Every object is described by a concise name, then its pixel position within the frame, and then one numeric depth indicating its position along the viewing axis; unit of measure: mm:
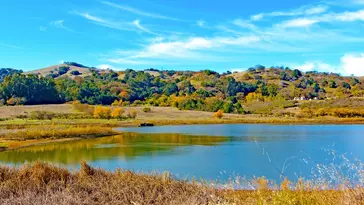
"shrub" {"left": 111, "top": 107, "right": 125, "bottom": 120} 88812
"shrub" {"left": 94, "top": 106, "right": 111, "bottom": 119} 87594
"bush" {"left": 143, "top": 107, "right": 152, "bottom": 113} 100094
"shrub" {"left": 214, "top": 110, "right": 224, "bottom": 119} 94375
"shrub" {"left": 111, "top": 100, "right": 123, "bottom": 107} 119075
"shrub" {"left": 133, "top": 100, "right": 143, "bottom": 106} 123188
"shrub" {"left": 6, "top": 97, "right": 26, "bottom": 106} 100688
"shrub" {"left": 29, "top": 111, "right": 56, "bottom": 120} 76562
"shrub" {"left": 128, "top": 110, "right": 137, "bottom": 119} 90962
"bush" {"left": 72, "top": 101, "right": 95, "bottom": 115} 90869
